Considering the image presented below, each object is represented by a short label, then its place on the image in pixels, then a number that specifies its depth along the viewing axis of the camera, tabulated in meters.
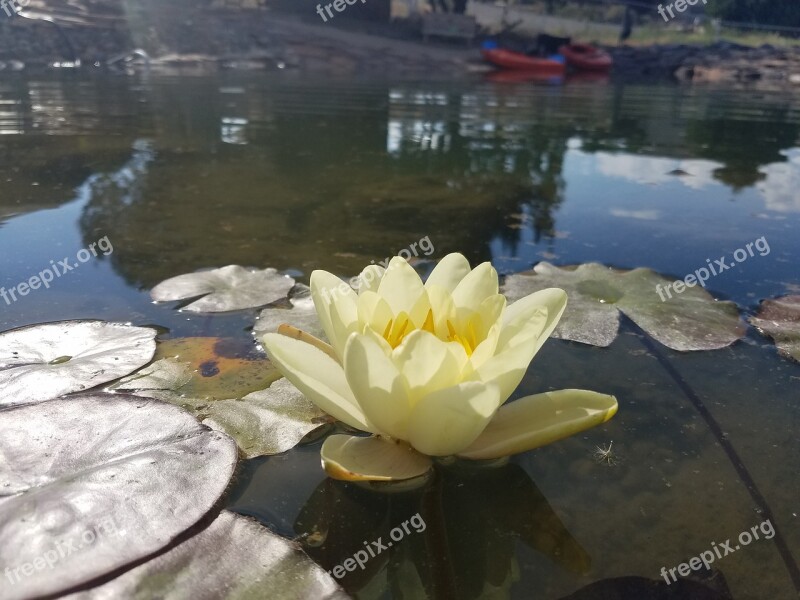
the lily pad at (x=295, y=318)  0.53
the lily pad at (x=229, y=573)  0.28
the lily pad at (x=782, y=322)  0.53
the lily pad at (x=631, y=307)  0.54
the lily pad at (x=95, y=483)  0.28
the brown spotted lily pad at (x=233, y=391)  0.40
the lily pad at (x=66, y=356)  0.43
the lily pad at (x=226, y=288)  0.59
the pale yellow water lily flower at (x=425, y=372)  0.31
